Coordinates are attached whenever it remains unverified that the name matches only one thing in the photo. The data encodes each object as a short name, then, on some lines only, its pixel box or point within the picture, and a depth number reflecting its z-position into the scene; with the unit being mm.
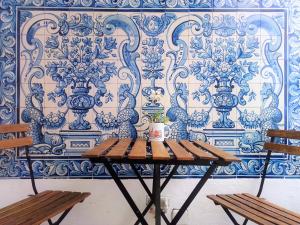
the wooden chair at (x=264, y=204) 1760
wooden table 1626
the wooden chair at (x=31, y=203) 1688
